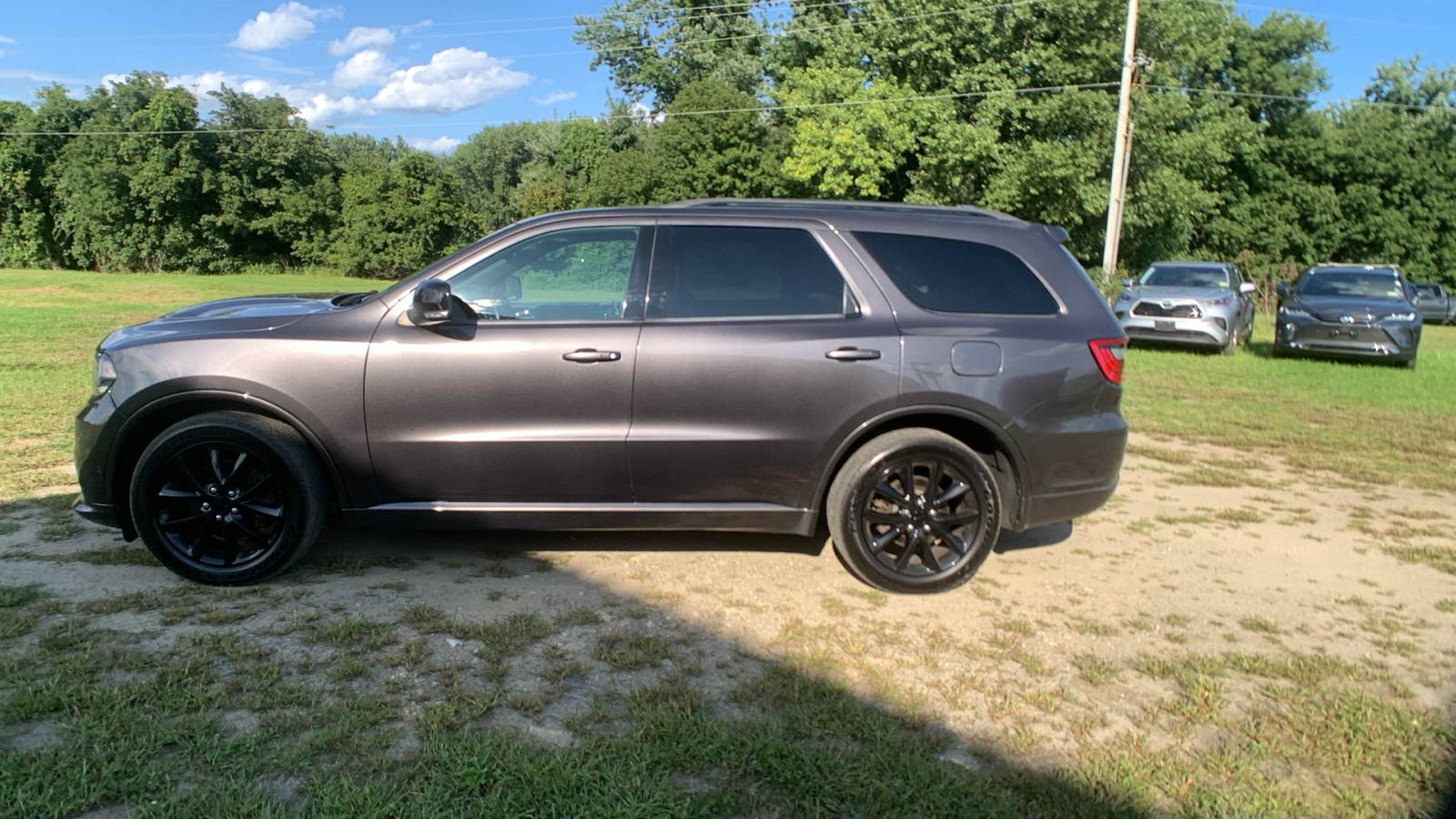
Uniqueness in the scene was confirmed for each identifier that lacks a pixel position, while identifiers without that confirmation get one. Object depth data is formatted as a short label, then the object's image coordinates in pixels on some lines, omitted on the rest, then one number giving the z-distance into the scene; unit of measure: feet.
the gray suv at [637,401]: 14.48
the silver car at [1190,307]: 54.60
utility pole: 77.87
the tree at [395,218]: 161.38
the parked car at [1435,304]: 106.73
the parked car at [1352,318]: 49.37
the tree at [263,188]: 160.97
